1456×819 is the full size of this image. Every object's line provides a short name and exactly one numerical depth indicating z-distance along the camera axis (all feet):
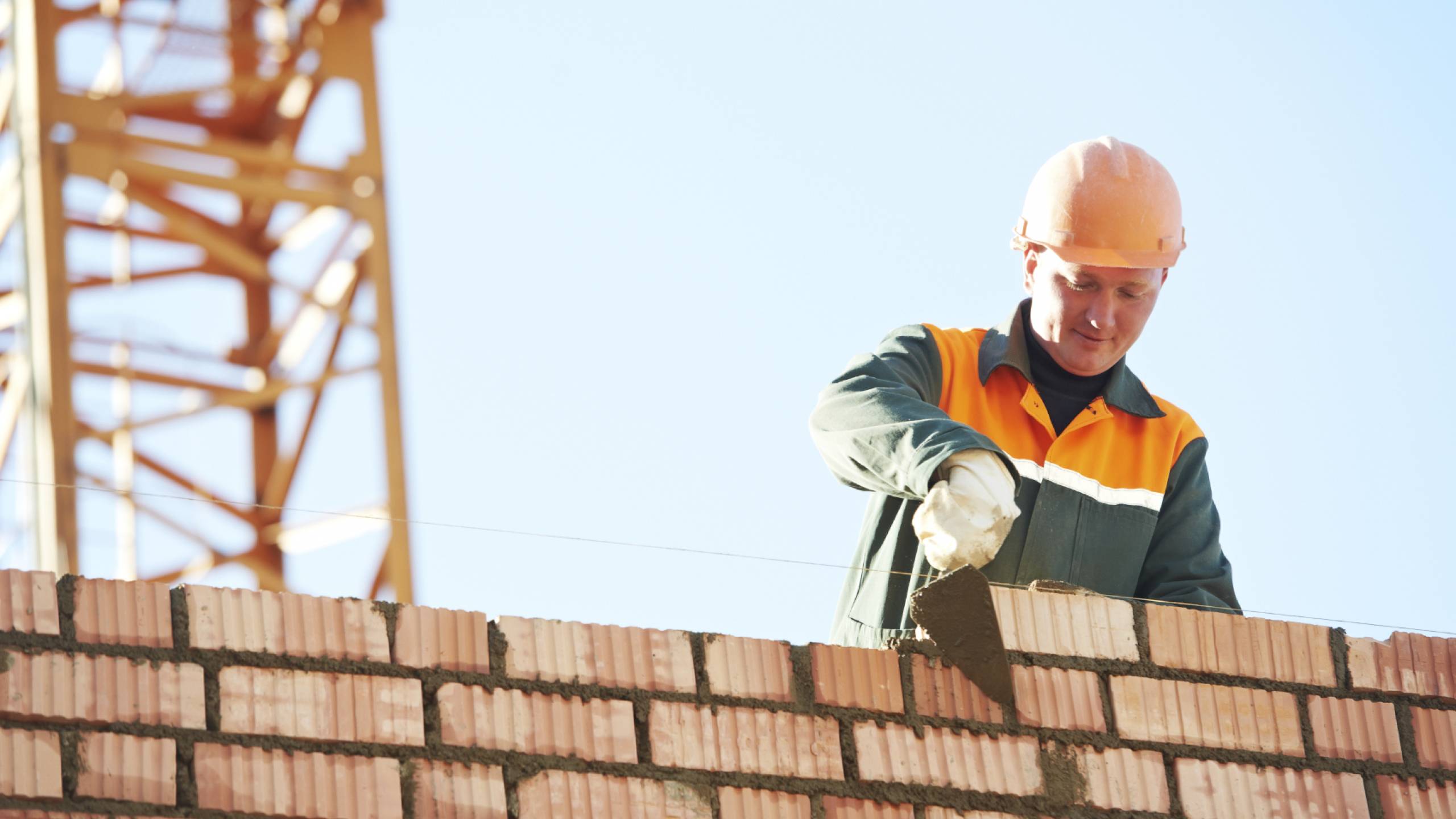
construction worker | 29.58
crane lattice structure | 86.12
